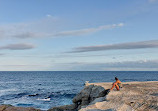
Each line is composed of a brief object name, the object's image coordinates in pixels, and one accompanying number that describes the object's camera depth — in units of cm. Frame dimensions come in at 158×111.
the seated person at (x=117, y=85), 1540
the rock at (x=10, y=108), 2167
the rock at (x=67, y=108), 2042
